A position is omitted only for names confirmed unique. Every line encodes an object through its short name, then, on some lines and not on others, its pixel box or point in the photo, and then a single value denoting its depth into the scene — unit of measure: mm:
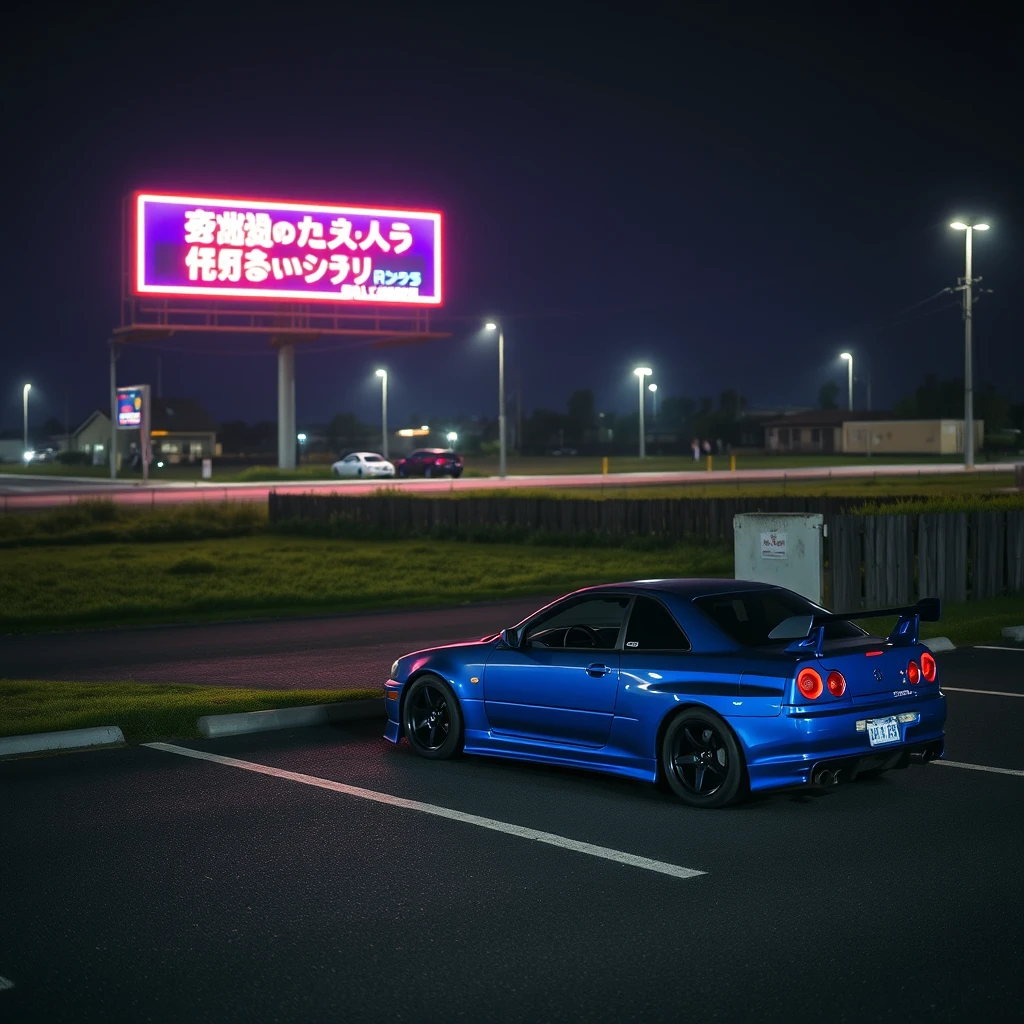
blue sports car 7996
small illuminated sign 78438
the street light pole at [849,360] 114375
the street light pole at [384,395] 92194
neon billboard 65375
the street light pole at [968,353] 63250
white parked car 72250
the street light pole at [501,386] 69875
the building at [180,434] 122438
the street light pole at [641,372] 104919
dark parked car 73500
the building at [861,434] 112375
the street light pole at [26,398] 139875
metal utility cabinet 16094
